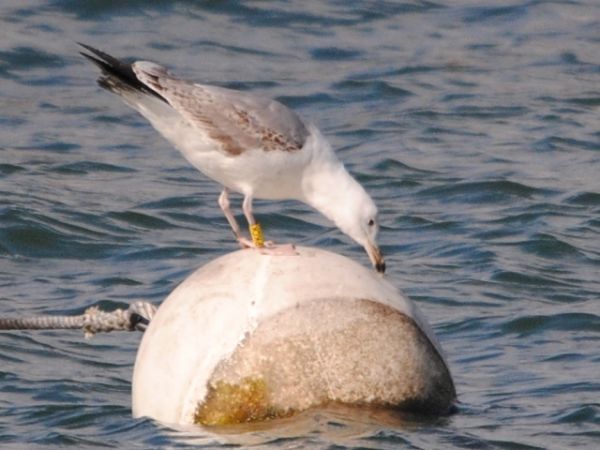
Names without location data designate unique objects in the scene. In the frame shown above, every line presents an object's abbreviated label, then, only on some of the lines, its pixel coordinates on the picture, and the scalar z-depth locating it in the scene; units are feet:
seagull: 48.98
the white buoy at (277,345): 42.68
